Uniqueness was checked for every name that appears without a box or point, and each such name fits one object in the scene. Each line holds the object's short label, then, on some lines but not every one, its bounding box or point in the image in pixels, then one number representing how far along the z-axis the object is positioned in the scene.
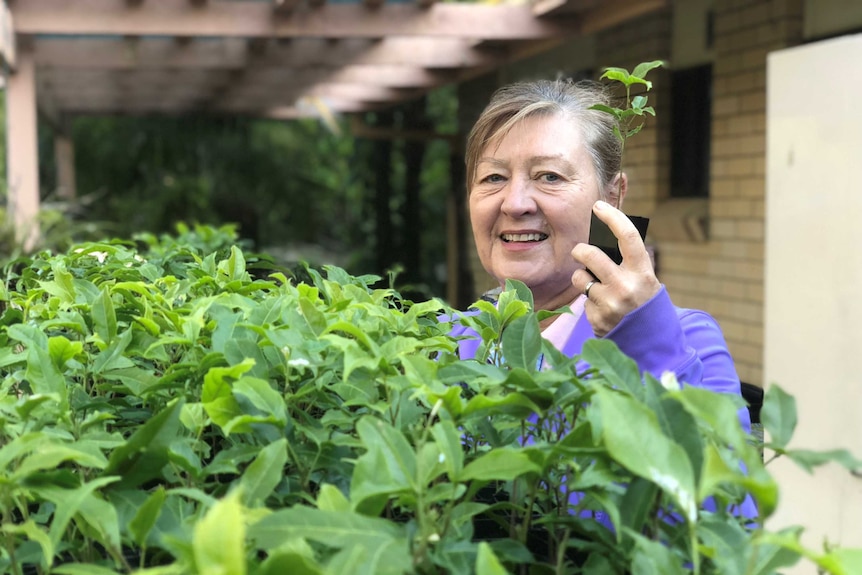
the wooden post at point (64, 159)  13.24
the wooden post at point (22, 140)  6.66
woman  2.13
